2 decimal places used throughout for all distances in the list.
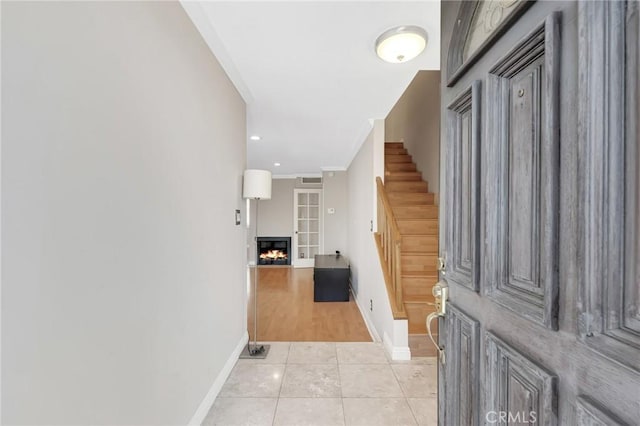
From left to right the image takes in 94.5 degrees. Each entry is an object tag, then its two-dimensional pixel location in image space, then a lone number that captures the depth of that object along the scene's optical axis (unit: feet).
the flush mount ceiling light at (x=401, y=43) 5.81
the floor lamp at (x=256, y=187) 8.56
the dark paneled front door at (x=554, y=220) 1.43
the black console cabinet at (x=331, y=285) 15.31
